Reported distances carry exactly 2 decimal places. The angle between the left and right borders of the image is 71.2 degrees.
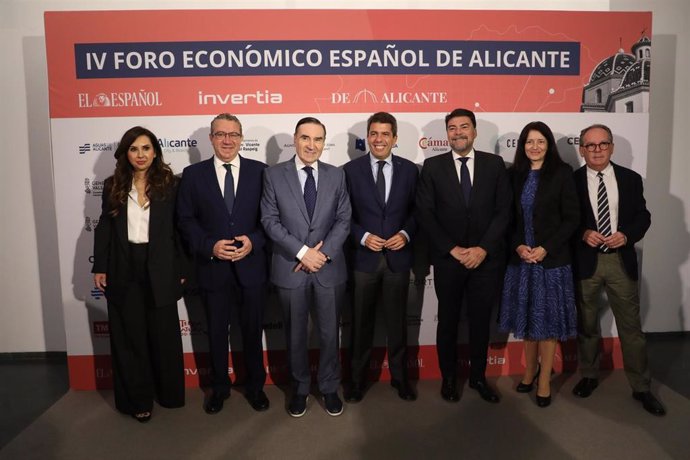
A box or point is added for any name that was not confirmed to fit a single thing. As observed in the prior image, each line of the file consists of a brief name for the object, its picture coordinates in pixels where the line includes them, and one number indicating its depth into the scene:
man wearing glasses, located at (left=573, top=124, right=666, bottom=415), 3.12
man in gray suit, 2.93
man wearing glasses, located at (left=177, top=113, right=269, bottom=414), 2.98
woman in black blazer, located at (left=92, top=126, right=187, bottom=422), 2.98
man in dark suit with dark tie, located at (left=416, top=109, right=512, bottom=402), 3.07
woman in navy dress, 3.05
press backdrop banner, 3.43
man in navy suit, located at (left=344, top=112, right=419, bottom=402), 3.10
